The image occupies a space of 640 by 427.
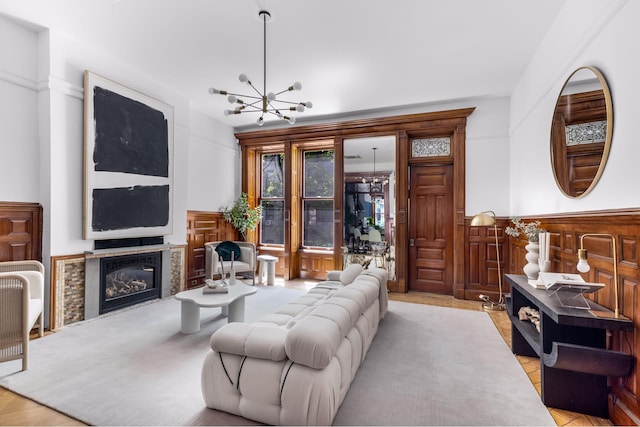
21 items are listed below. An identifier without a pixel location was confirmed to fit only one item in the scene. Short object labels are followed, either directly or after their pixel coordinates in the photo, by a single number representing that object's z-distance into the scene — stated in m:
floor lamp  3.97
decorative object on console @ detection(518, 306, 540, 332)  2.49
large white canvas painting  3.59
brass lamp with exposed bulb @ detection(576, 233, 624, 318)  1.76
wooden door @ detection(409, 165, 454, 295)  5.09
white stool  5.58
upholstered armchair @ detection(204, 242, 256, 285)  5.18
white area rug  1.89
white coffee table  3.07
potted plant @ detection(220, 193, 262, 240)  6.03
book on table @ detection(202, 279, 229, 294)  3.32
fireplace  3.80
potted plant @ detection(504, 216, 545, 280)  2.76
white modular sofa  1.66
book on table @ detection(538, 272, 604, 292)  1.87
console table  1.73
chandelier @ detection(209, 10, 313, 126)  2.84
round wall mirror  2.06
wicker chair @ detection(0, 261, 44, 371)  2.34
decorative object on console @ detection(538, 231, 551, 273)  2.60
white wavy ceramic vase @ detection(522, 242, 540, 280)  2.75
